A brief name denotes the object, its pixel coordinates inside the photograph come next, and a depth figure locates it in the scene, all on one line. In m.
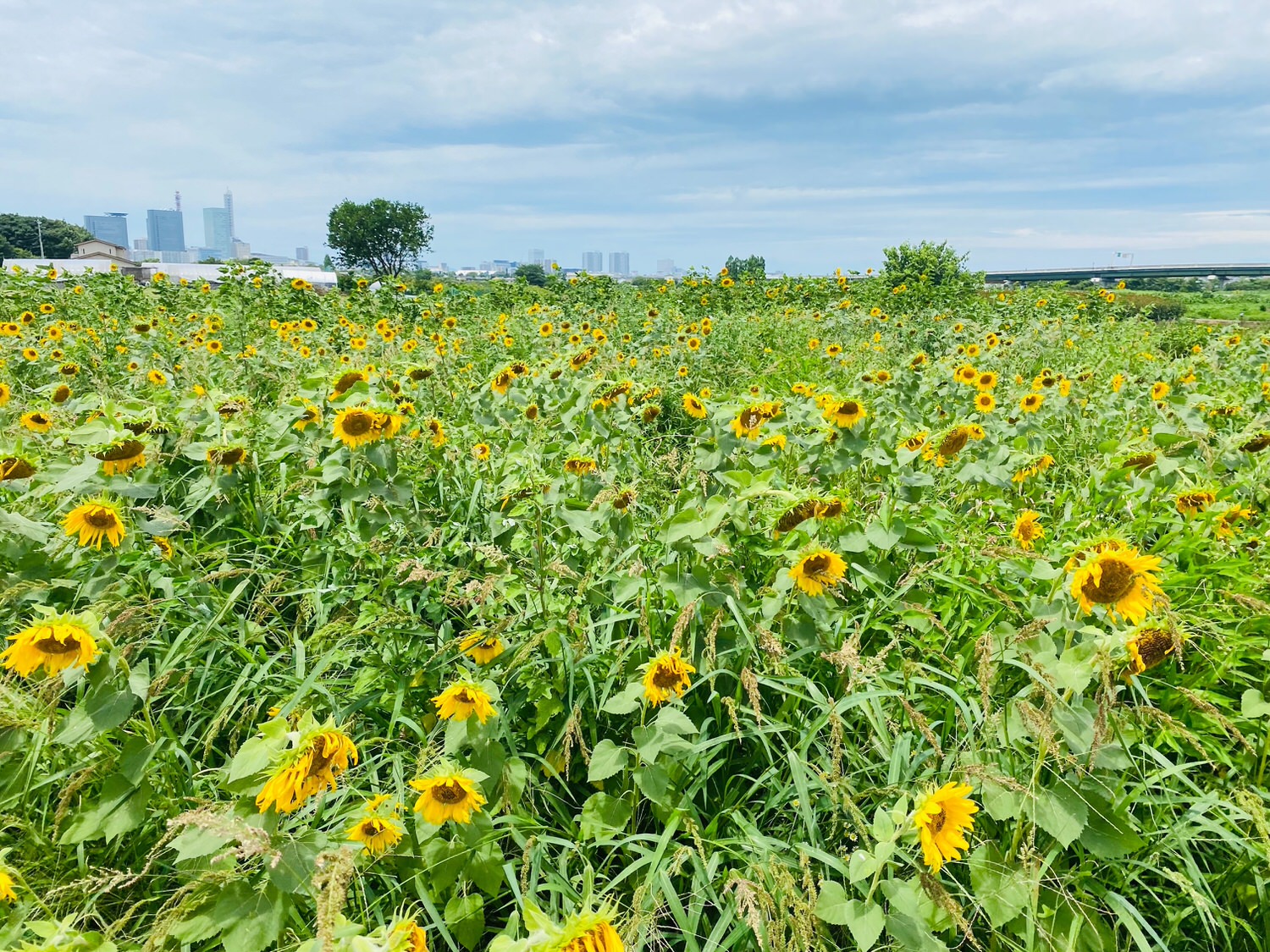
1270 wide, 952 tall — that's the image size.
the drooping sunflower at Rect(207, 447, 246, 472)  2.25
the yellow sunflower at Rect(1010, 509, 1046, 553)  2.35
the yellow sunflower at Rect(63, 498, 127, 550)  1.81
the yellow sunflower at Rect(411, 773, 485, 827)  1.39
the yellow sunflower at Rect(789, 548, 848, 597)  1.71
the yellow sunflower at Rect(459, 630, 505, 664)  1.80
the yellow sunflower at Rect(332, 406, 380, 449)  2.05
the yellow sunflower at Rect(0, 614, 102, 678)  1.34
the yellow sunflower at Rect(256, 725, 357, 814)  1.18
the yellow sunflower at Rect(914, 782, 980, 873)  1.21
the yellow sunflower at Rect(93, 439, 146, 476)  1.96
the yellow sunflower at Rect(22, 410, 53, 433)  2.68
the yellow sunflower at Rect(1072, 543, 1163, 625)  1.45
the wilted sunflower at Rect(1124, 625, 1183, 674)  1.45
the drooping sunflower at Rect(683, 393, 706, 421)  3.32
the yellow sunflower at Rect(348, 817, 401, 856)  1.38
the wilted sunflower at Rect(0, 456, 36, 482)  1.95
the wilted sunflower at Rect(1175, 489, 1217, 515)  2.47
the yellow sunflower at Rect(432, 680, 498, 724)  1.47
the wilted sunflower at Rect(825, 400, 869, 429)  2.39
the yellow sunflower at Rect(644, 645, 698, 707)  1.54
